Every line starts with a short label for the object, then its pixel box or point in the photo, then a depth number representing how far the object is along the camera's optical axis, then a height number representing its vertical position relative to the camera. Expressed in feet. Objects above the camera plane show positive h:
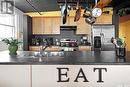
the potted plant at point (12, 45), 5.86 -0.22
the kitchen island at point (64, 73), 4.05 -1.35
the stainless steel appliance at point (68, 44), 11.47 -0.31
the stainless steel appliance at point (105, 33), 11.38 +1.03
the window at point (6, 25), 9.45 +1.76
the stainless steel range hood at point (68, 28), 11.83 +1.78
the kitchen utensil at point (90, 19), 7.19 +1.77
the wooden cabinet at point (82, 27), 11.89 +1.90
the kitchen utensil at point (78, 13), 7.63 +2.37
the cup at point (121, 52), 4.71 -0.50
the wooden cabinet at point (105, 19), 11.62 +2.84
